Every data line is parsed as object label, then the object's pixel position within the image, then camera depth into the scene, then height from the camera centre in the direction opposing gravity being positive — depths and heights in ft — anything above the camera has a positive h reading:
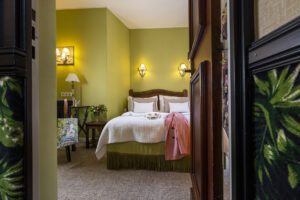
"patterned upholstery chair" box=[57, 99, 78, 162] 11.51 -1.53
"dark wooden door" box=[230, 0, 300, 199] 1.29 -0.07
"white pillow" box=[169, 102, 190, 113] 17.51 -0.55
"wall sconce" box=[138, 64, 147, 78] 20.52 +2.66
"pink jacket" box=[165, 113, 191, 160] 10.57 -1.79
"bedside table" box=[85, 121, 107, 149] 15.08 -1.62
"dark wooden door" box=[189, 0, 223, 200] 2.48 -0.02
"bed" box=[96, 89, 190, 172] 10.92 -2.19
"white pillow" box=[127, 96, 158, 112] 18.68 +0.01
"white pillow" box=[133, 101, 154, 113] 18.03 -0.53
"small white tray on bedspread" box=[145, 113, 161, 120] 12.37 -0.85
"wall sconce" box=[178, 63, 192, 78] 19.93 +2.67
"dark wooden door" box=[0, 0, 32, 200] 3.08 +0.07
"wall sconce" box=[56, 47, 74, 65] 16.91 +3.34
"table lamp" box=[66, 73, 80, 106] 15.81 +1.56
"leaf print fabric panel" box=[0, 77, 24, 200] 3.09 -0.47
